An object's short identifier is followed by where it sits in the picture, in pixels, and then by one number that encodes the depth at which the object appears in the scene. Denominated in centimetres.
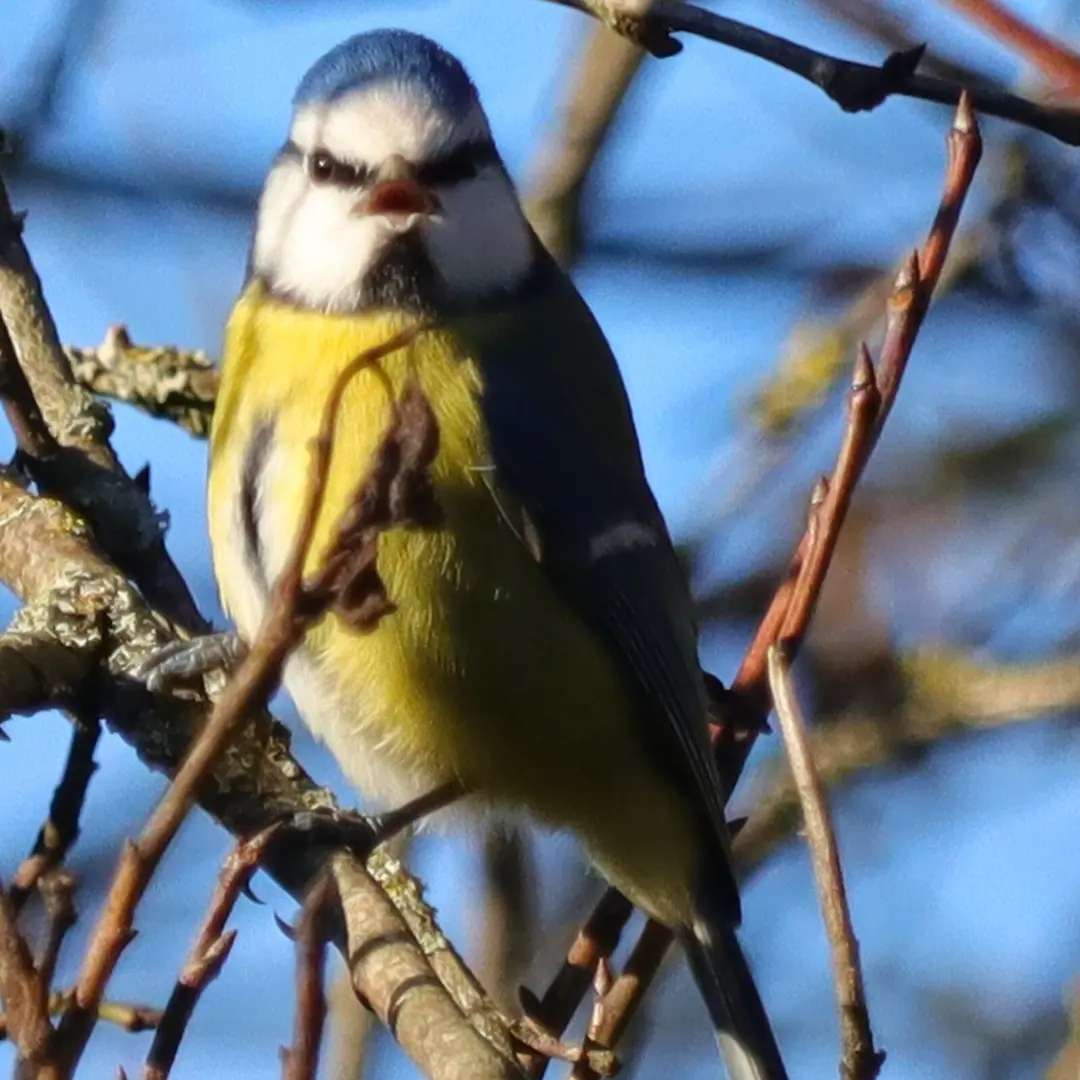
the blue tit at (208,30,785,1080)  245
